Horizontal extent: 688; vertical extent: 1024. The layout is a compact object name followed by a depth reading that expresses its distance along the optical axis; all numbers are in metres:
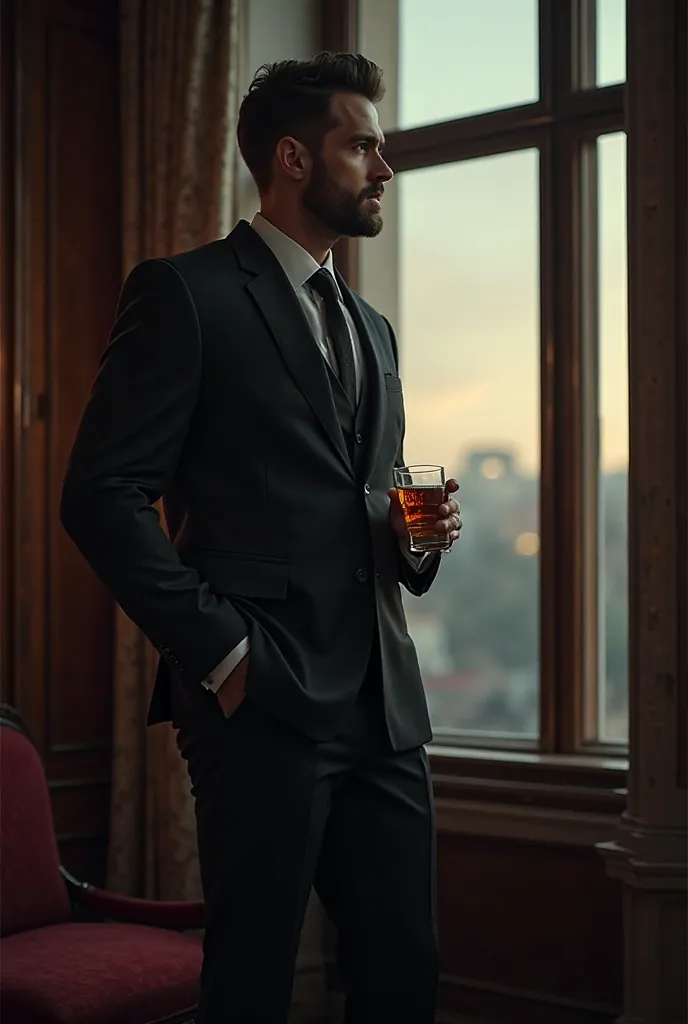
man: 1.78
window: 3.24
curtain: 3.38
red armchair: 2.33
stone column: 2.60
